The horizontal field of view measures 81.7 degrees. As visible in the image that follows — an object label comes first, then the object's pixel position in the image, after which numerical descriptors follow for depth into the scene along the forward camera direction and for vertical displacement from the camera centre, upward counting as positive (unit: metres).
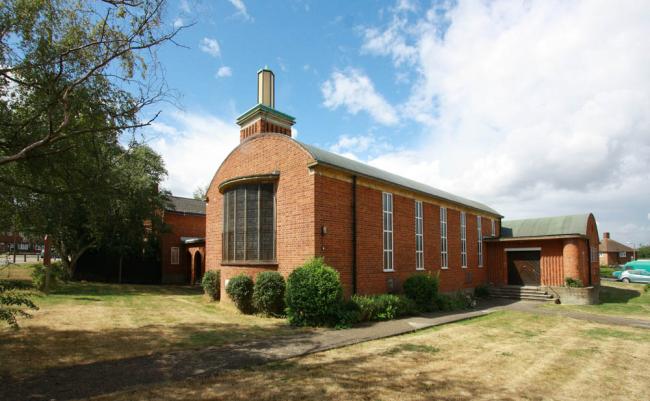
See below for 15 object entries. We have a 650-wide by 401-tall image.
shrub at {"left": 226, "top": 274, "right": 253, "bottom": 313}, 13.30 -1.90
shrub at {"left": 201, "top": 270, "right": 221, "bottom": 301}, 17.02 -2.08
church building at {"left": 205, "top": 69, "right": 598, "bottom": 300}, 12.74 +0.71
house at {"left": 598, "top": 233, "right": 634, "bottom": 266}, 64.44 -2.58
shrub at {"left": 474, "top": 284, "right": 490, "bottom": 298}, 21.66 -3.11
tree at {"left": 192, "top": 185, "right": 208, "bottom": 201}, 60.54 +7.08
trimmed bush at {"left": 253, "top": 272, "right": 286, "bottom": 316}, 12.55 -1.84
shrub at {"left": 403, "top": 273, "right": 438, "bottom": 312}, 14.60 -2.05
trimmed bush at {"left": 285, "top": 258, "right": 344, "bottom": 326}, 11.11 -1.75
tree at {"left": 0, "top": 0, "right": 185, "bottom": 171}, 7.02 +3.25
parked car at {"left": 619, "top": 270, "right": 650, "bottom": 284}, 34.25 -3.60
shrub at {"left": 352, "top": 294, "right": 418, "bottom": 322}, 12.20 -2.34
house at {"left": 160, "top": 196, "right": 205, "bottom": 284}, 28.20 -0.62
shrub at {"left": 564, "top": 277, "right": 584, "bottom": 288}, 19.66 -2.36
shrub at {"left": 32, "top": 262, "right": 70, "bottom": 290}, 18.19 -1.83
